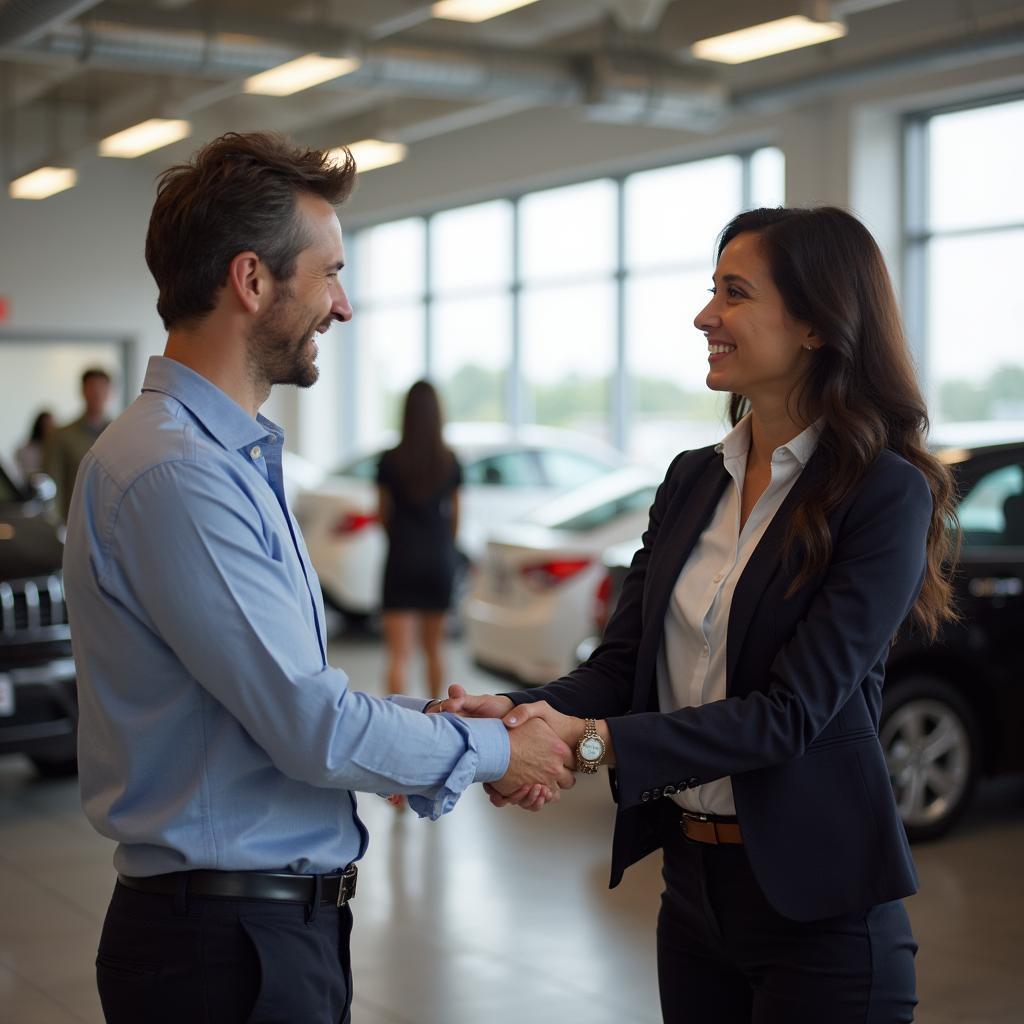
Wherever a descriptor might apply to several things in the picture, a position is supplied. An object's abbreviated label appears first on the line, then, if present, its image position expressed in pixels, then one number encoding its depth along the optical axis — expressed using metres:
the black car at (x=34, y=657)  6.15
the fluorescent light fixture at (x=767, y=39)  8.40
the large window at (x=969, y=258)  11.10
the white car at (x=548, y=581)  7.70
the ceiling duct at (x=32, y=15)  7.81
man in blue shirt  1.84
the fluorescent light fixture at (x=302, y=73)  9.87
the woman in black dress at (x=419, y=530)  7.36
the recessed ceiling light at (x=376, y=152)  12.83
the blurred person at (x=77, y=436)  8.89
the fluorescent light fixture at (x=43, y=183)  15.15
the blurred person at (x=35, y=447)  13.07
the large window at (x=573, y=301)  13.95
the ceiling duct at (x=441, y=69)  9.47
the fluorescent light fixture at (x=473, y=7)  7.75
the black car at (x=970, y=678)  5.87
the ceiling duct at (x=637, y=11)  8.91
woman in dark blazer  2.13
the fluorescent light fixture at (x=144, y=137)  12.35
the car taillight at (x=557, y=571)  7.78
